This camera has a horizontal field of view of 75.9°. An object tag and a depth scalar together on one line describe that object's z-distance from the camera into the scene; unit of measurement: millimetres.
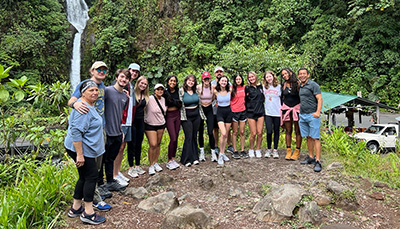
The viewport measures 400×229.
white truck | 11405
